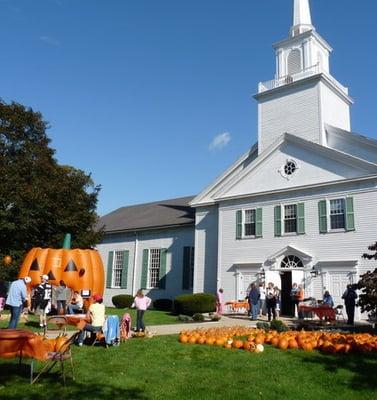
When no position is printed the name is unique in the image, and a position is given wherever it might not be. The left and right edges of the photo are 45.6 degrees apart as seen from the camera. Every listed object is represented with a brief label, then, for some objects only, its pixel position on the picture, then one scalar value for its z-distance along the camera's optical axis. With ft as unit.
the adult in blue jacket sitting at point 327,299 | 59.21
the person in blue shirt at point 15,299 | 38.42
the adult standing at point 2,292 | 51.39
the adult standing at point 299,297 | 63.14
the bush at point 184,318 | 62.34
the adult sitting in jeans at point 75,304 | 47.09
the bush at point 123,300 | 90.79
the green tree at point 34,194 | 69.51
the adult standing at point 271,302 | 59.00
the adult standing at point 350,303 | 53.59
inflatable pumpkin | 59.00
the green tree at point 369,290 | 41.75
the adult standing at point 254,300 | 62.03
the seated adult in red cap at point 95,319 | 36.06
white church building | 66.18
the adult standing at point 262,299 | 66.90
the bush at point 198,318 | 62.48
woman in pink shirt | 44.16
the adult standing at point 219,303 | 73.96
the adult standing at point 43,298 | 45.73
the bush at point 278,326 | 44.57
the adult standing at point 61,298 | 50.08
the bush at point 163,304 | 87.45
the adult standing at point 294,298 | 64.98
